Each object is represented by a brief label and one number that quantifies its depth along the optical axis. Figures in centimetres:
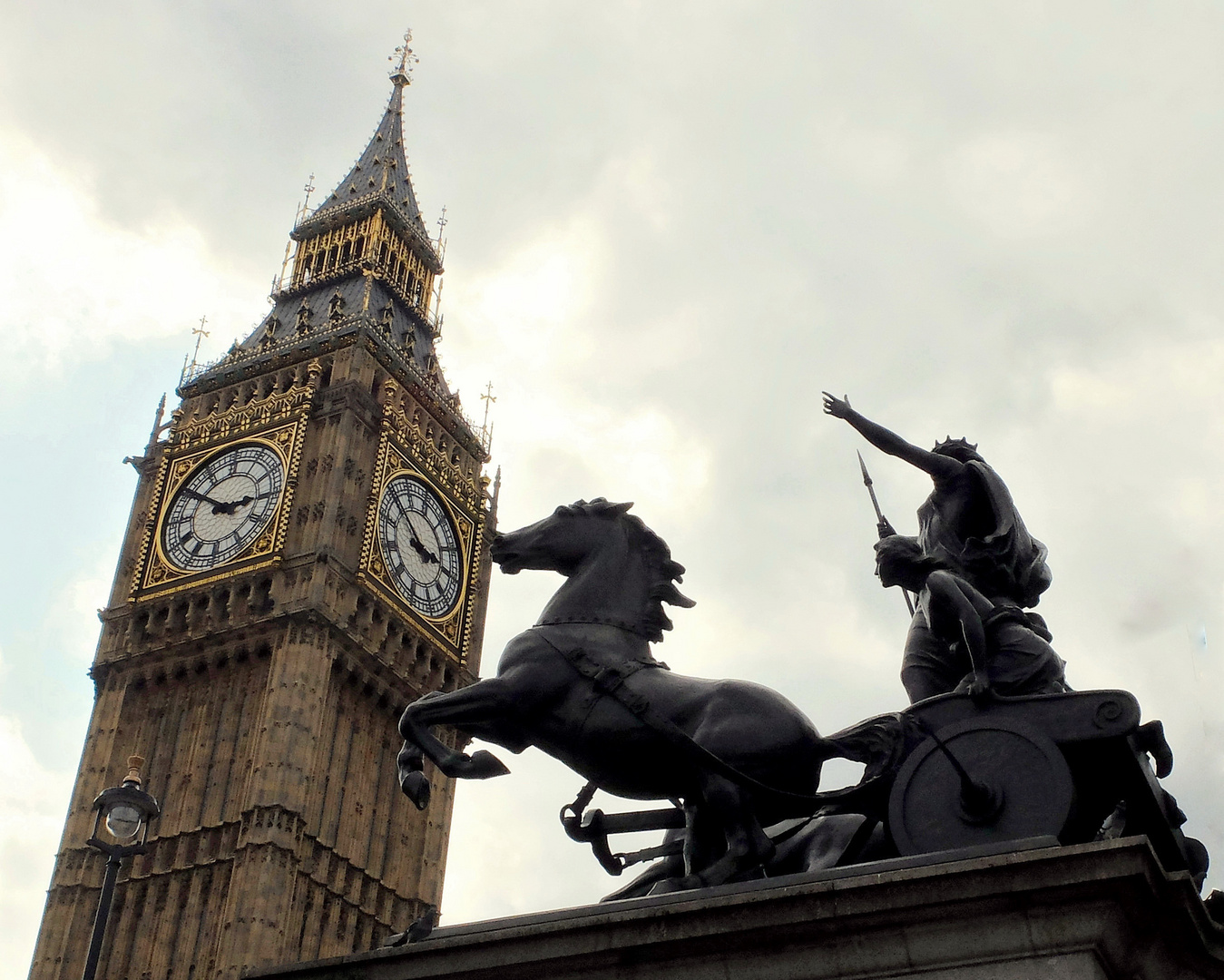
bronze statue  664
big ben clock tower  4756
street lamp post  1220
